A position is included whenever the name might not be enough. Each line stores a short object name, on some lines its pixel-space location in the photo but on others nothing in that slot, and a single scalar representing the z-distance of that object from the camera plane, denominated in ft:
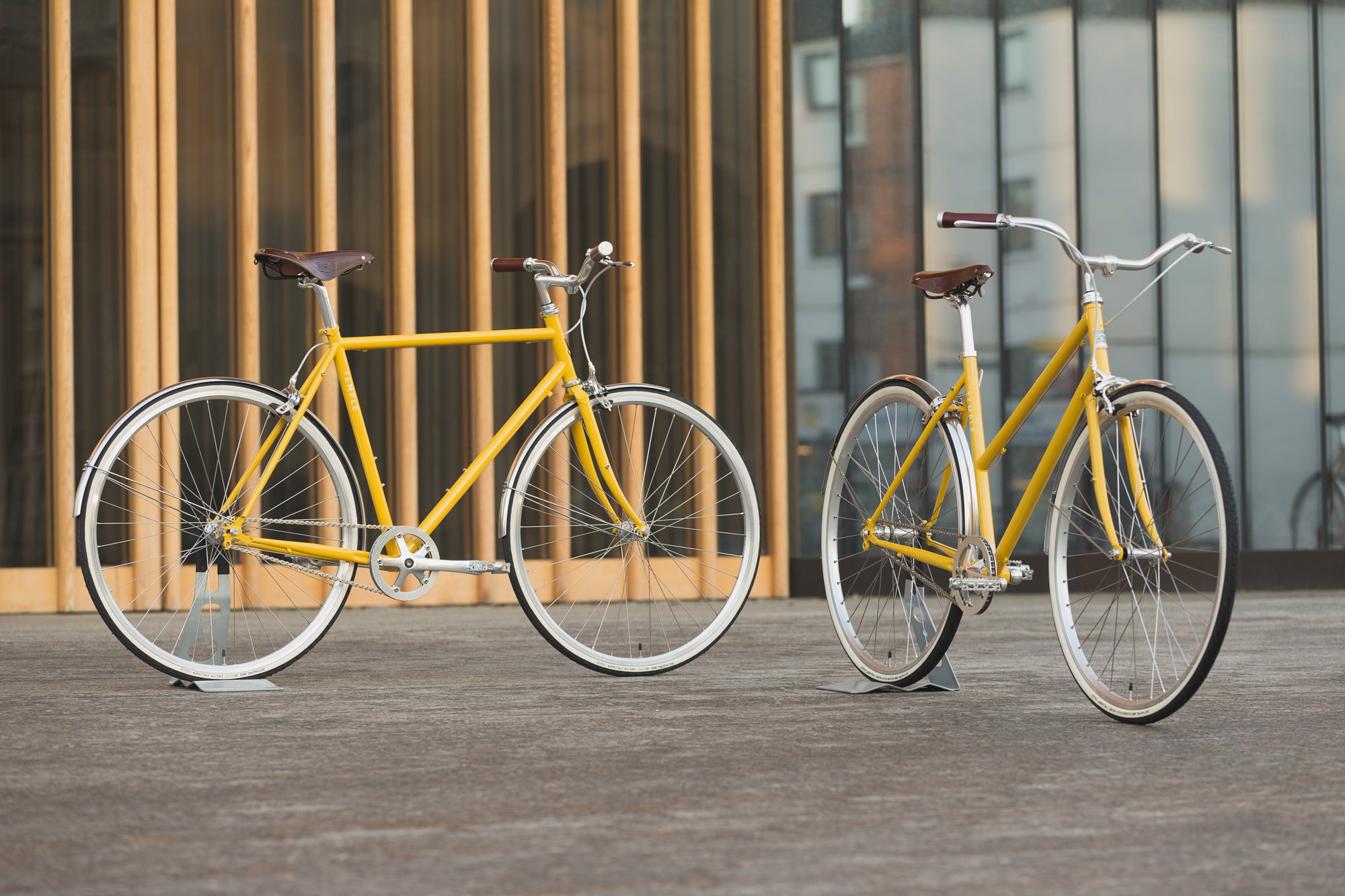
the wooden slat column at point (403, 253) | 52.49
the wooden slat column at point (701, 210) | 56.03
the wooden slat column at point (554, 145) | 54.60
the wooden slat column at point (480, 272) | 53.31
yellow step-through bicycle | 22.29
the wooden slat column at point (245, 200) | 51.08
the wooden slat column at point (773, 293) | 57.00
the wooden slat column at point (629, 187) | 55.26
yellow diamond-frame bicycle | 27.73
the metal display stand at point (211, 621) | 27.84
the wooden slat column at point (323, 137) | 52.13
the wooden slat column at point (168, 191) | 50.70
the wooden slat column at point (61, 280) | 49.57
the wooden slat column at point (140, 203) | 50.11
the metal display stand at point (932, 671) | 27.55
